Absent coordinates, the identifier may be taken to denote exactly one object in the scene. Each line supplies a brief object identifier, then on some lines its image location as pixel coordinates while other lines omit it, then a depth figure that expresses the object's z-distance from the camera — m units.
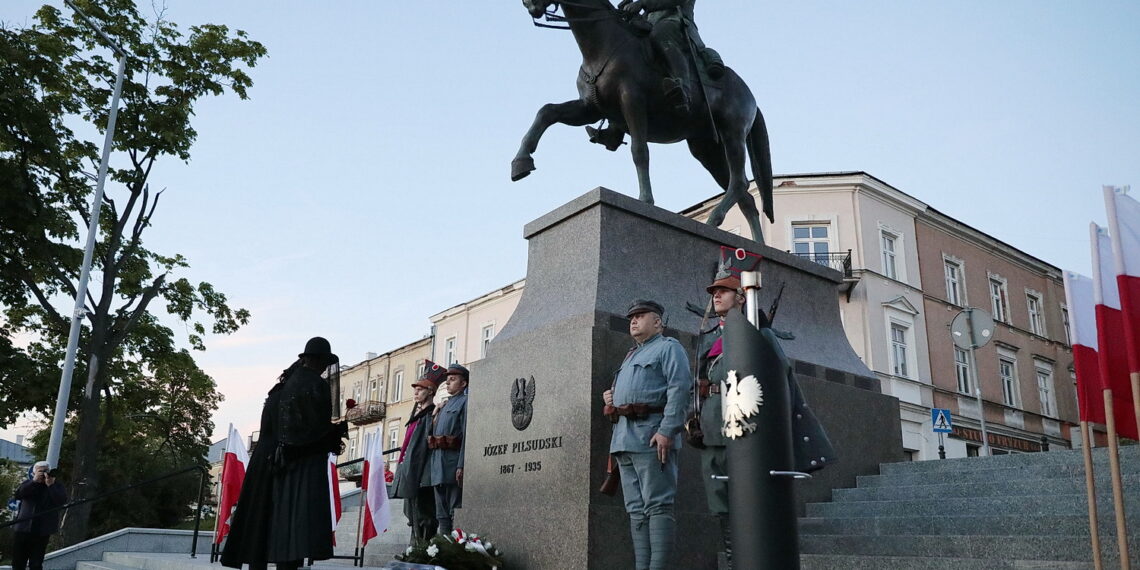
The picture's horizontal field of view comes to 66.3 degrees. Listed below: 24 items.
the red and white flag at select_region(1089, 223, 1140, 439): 4.23
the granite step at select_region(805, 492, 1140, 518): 5.77
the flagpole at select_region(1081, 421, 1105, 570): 3.91
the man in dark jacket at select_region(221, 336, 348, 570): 5.64
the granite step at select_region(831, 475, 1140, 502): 6.23
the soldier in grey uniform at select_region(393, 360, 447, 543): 8.38
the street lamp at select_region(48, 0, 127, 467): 15.73
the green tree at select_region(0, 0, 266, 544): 17.44
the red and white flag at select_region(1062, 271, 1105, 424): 4.62
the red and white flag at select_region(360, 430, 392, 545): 9.35
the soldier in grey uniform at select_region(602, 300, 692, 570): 5.14
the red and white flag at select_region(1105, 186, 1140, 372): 4.13
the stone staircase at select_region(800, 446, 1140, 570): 5.15
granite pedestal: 6.11
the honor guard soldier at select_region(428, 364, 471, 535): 7.94
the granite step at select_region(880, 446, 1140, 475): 6.60
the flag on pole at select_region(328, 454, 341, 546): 7.90
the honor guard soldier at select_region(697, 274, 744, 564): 5.04
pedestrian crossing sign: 15.16
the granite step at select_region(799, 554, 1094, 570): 4.77
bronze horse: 7.86
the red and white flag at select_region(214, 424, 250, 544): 10.49
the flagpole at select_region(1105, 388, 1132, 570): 3.67
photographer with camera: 10.77
